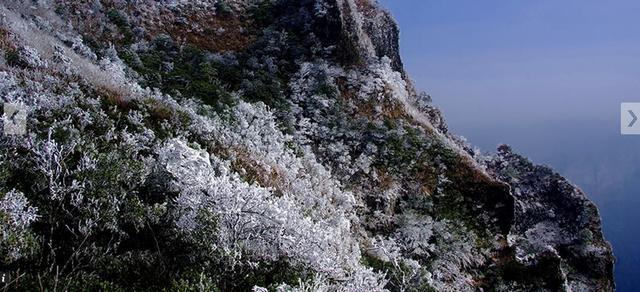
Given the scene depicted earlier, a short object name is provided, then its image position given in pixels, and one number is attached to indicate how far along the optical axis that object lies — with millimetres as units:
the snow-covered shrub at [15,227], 8188
